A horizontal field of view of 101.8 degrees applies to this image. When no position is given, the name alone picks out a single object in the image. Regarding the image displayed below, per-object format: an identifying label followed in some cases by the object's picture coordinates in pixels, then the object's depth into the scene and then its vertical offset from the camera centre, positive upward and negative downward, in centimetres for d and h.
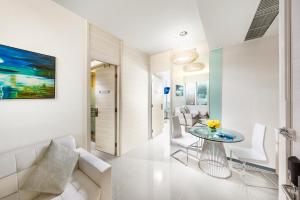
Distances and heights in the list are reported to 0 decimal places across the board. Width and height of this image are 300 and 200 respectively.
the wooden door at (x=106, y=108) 297 -21
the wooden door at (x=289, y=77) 76 +16
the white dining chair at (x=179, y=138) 253 -86
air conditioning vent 148 +118
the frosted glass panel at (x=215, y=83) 280 +40
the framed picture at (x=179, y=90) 367 +29
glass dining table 206 -98
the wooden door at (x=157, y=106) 416 -24
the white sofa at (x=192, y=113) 322 -37
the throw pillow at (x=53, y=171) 122 -78
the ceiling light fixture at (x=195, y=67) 304 +84
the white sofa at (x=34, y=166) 120 -86
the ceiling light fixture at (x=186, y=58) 272 +97
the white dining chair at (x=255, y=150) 190 -86
